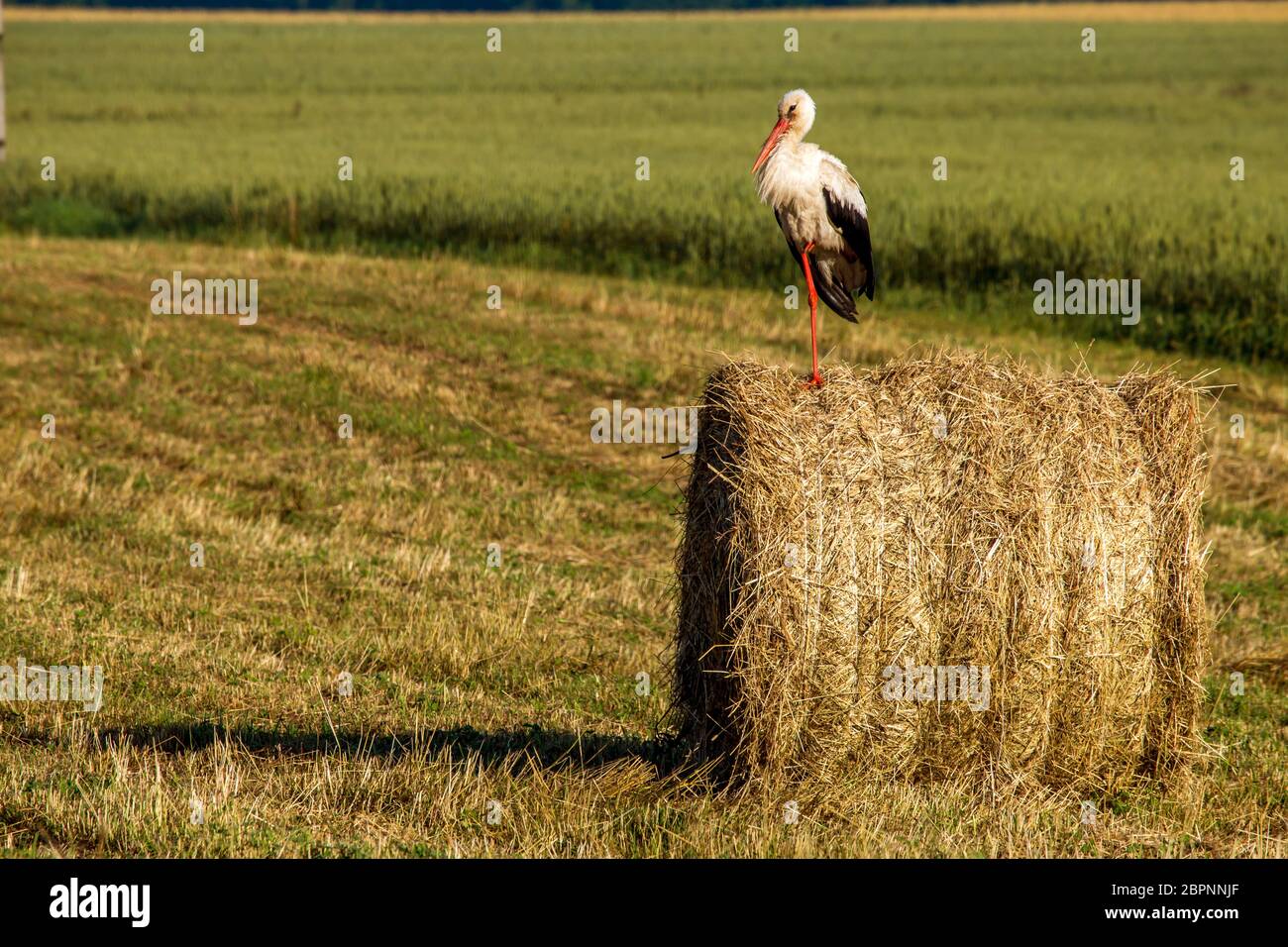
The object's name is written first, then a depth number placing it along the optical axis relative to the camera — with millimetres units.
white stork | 16578
